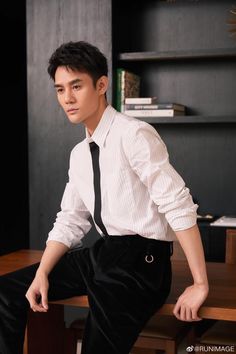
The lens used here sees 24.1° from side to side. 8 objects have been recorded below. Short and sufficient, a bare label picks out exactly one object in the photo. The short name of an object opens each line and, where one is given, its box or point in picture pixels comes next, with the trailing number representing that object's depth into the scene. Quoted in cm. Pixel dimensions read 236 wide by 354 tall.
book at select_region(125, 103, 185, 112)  323
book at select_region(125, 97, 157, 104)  325
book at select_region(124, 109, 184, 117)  323
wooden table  139
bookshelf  343
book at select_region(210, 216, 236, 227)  304
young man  143
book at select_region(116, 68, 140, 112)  324
